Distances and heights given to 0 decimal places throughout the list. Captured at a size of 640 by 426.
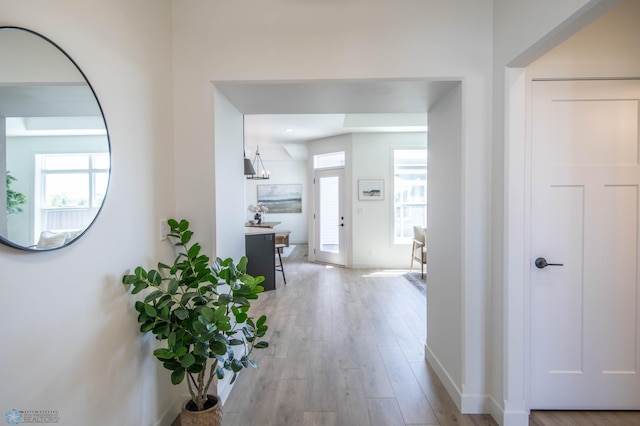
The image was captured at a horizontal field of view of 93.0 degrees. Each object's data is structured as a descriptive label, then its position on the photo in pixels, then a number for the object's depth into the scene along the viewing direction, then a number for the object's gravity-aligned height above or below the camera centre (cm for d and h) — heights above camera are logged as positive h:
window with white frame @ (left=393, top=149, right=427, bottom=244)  620 +36
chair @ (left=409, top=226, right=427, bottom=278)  518 -65
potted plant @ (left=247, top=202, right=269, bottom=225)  667 +2
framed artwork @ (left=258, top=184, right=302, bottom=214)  973 +41
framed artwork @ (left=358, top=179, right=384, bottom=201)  615 +44
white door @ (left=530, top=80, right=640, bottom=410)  187 -18
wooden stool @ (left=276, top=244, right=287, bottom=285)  508 -114
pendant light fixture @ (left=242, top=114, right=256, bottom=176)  500 +69
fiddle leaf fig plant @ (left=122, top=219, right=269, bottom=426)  143 -54
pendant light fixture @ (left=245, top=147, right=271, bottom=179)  955 +138
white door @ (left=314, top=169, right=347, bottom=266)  643 -18
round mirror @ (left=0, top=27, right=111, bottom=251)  91 +23
